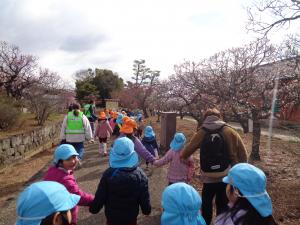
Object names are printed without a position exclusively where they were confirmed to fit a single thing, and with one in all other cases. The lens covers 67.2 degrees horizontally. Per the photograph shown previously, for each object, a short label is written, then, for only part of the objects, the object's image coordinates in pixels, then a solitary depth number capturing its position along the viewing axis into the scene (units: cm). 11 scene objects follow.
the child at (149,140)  556
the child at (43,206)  143
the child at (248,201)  165
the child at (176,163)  347
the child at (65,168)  248
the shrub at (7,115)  918
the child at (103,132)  729
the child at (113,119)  904
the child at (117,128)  576
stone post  768
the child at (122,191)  225
